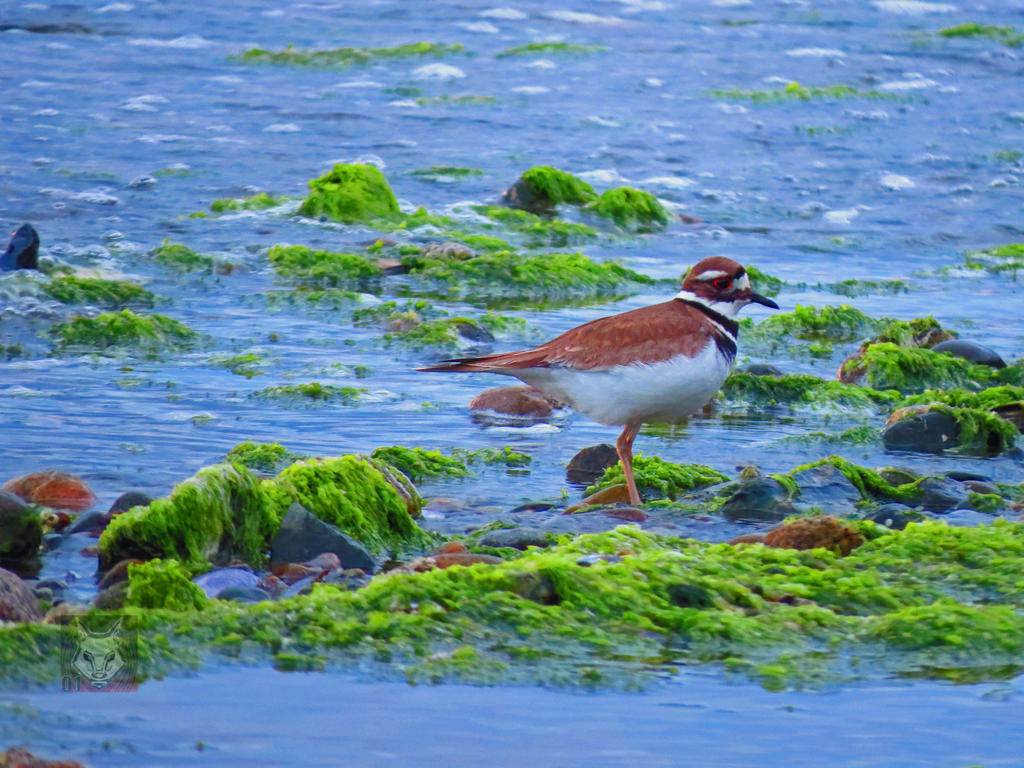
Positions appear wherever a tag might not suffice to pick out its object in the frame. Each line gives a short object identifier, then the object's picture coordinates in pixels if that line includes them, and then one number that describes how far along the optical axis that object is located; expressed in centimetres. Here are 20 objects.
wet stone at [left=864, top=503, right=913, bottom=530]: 1130
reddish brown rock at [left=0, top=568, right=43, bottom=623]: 837
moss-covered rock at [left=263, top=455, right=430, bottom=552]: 1077
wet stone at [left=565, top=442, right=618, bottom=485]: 1328
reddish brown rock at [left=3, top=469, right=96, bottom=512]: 1138
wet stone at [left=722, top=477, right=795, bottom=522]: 1172
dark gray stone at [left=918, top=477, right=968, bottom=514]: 1209
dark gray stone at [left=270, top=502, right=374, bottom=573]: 1024
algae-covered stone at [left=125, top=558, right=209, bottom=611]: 877
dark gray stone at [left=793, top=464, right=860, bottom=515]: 1212
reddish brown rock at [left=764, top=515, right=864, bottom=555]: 1049
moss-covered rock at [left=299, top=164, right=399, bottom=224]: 2380
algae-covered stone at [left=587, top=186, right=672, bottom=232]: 2450
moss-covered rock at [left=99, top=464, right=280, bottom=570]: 1001
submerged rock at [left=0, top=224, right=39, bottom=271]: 1923
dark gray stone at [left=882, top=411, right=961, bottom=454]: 1408
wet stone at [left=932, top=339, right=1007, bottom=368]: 1689
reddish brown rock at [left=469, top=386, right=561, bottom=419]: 1505
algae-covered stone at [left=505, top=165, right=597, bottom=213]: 2509
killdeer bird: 1250
